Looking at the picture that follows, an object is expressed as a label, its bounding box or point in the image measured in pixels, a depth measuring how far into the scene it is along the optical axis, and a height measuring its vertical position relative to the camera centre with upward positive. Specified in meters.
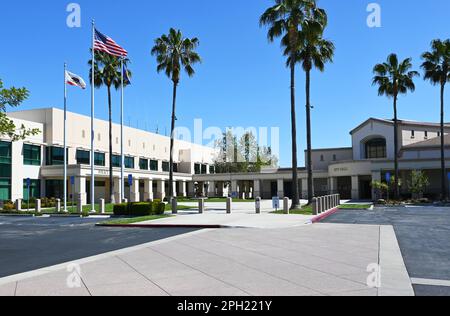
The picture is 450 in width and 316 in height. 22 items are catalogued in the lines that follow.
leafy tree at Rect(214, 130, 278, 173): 80.62 +4.51
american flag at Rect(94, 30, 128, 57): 28.87 +9.39
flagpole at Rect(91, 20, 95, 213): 29.31 +4.07
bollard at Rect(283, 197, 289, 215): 25.65 -1.79
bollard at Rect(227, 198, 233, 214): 27.12 -1.82
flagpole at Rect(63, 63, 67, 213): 30.73 +6.69
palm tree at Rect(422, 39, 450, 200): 41.09 +10.90
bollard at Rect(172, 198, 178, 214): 27.51 -1.83
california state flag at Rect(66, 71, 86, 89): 30.56 +7.34
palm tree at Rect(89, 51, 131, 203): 42.31 +10.97
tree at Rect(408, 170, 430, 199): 43.34 -0.69
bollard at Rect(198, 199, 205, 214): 27.77 -1.95
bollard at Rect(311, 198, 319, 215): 23.77 -1.68
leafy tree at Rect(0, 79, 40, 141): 21.72 +4.32
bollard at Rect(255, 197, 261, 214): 26.53 -1.71
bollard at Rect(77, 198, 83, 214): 30.53 -2.03
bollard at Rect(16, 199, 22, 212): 34.50 -2.08
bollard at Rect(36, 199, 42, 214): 31.68 -1.99
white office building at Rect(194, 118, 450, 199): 50.66 +1.43
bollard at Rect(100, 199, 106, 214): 29.75 -2.00
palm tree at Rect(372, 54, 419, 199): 41.44 +9.79
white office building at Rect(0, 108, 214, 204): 41.38 +2.37
